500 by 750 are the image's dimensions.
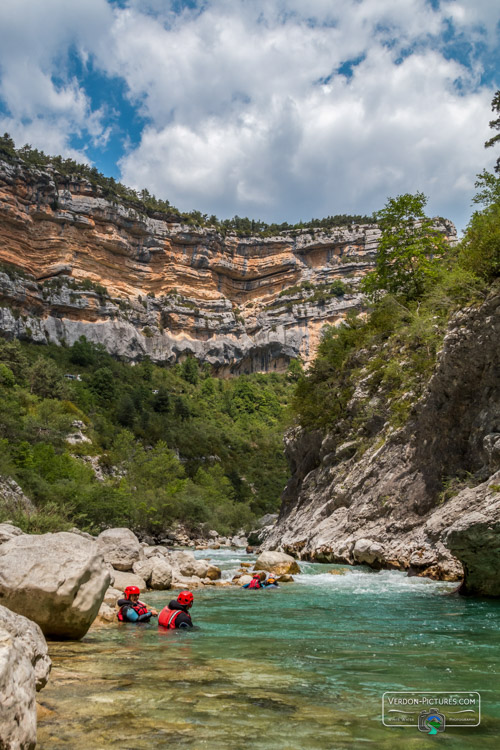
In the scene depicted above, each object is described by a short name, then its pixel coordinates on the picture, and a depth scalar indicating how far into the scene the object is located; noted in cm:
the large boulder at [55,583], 641
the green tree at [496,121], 2109
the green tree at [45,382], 5838
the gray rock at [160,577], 1441
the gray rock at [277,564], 1703
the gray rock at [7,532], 1418
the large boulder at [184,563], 1789
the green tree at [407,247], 2608
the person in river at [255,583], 1452
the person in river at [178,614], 835
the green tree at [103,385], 6775
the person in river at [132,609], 906
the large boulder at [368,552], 1672
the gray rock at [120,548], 1582
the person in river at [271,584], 1441
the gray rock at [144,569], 1457
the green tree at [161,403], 7188
